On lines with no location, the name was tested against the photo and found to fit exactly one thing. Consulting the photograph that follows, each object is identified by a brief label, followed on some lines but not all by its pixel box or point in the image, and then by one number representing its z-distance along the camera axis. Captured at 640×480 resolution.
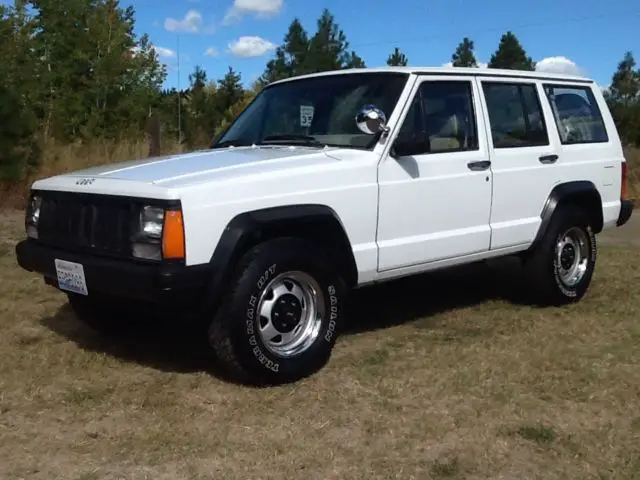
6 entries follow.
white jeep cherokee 4.00
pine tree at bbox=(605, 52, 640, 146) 47.97
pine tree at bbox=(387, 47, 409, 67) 46.12
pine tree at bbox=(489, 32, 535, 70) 52.00
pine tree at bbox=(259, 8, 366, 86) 43.44
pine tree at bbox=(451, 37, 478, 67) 53.88
